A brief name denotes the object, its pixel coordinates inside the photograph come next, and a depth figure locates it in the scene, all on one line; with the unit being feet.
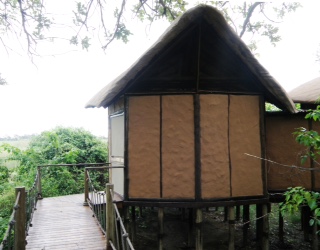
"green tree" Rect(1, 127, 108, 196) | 43.70
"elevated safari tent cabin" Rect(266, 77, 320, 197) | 25.80
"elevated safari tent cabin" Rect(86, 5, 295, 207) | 22.58
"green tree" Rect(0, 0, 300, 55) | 18.31
